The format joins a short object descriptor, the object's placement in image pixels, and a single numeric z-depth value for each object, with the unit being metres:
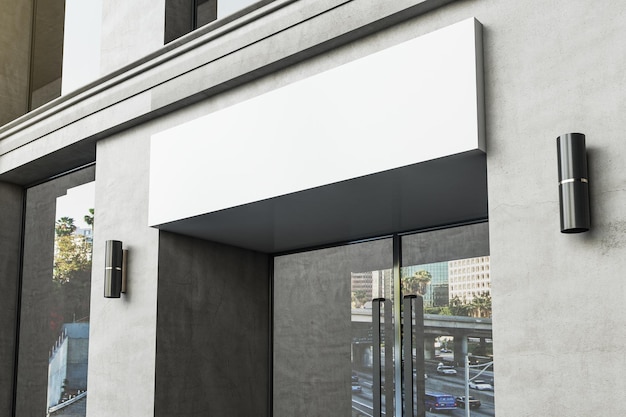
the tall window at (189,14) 5.95
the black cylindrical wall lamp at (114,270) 5.66
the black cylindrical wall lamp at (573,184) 3.19
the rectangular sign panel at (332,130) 3.78
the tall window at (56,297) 6.79
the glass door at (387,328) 5.23
